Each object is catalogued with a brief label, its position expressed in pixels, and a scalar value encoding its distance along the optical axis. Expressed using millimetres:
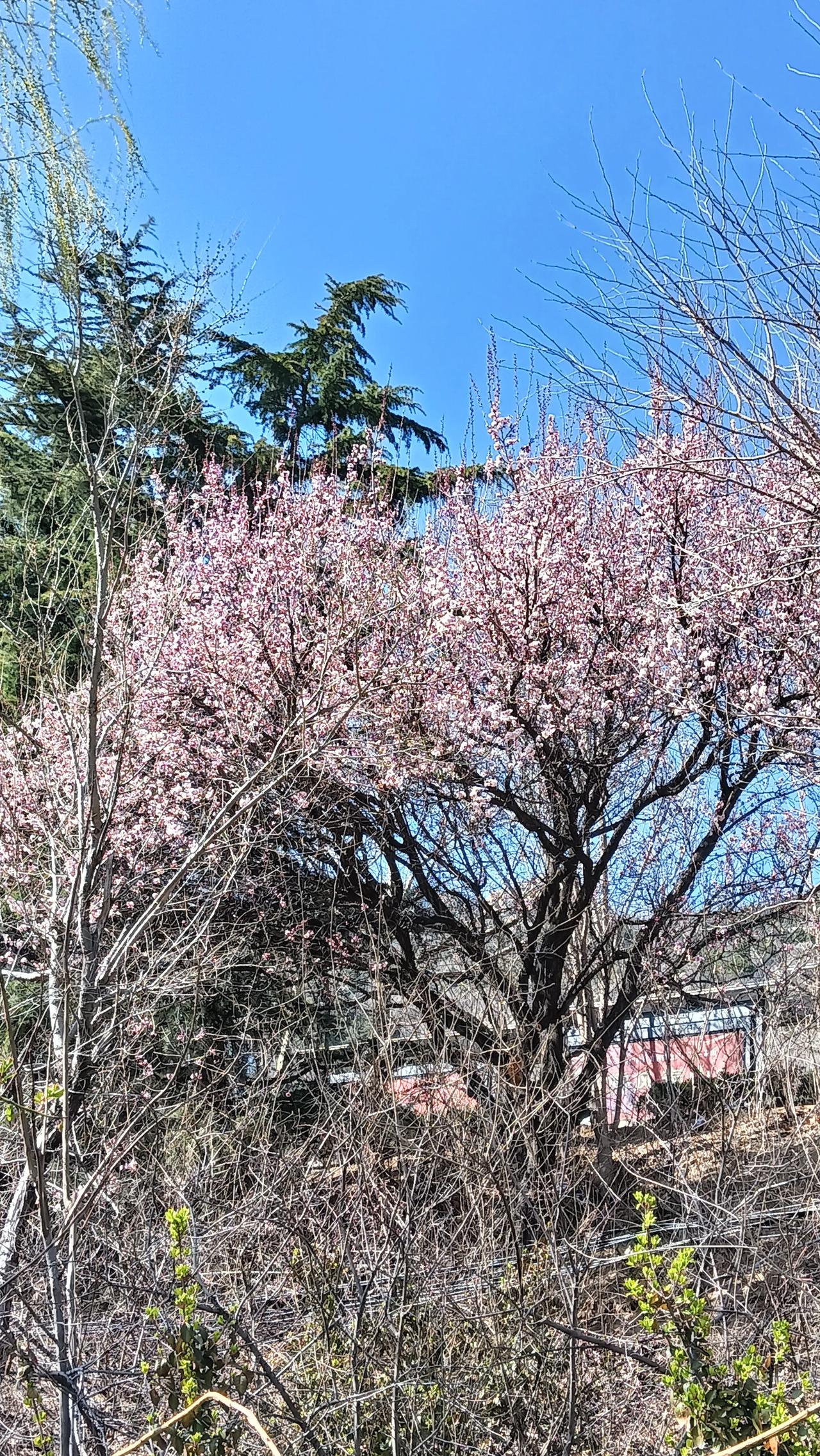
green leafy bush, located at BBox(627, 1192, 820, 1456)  2574
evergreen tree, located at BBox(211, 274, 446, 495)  15984
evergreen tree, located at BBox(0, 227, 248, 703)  3652
